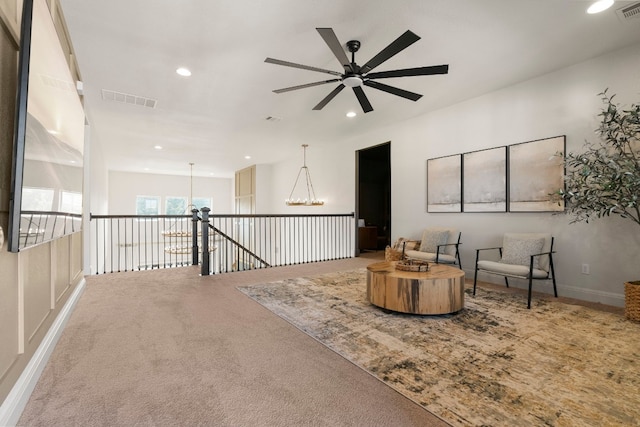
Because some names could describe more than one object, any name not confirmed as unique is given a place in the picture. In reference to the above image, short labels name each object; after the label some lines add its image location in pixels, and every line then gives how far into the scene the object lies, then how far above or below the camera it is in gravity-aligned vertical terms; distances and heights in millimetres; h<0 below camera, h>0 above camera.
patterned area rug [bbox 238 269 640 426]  1621 -1044
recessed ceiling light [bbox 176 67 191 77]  3708 +1784
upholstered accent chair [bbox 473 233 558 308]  3422 -569
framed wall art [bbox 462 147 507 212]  4375 +516
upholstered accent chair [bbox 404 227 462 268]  4578 -532
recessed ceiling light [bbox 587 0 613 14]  2618 +1867
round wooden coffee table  2957 -793
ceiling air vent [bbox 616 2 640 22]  2709 +1888
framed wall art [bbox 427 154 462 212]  4934 +512
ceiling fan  2389 +1368
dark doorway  8523 +538
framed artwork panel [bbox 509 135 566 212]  3805 +533
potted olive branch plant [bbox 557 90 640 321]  2869 +413
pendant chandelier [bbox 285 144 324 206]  7969 +761
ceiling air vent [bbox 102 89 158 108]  4366 +1750
